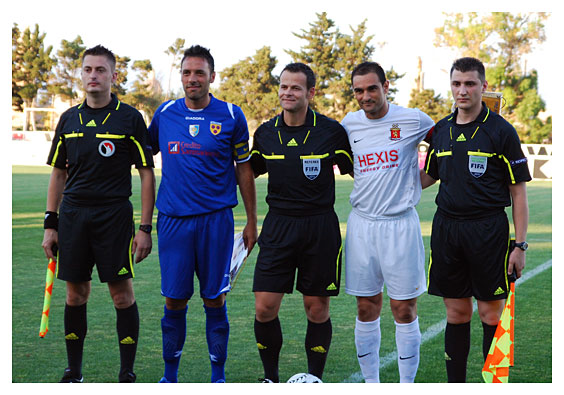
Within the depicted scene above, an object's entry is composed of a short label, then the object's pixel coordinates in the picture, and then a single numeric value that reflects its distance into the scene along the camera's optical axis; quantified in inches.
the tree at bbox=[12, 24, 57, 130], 2023.9
